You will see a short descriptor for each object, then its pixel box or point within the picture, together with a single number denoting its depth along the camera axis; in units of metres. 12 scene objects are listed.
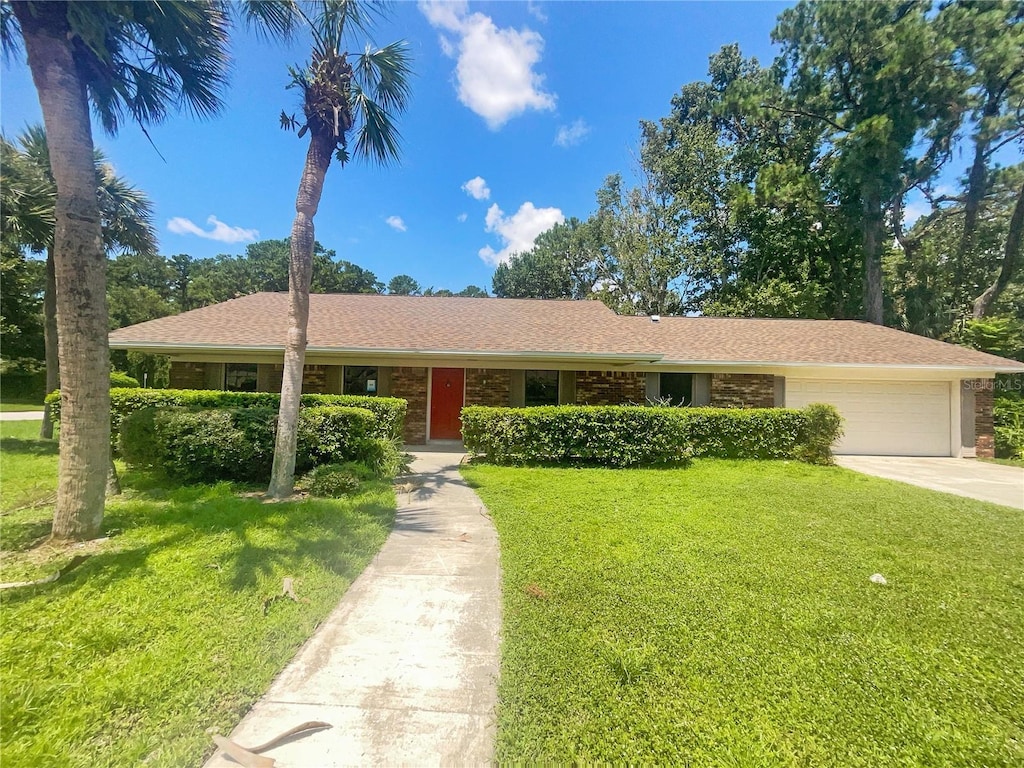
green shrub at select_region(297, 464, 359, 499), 6.08
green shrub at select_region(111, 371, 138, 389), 13.55
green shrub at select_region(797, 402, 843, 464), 9.88
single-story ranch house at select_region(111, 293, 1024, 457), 11.10
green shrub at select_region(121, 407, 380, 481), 6.62
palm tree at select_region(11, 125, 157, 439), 10.01
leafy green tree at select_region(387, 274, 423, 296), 56.12
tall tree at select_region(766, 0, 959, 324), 16.52
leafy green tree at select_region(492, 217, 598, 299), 30.55
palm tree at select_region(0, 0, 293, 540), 4.21
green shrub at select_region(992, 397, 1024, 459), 11.77
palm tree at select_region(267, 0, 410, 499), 5.95
